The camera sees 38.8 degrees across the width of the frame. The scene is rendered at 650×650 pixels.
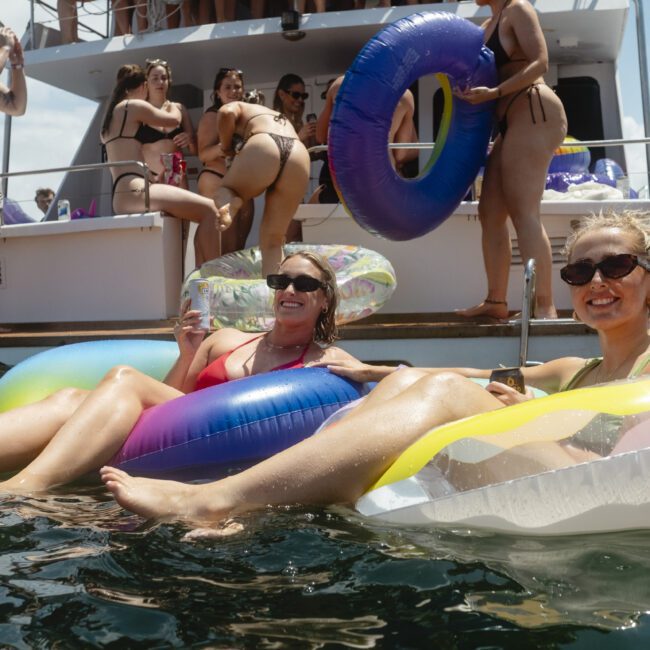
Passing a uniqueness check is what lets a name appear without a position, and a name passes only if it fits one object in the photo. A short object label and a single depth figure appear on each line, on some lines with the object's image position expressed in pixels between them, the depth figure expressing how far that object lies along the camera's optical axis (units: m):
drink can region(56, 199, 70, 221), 7.09
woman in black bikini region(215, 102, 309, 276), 6.15
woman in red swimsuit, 3.19
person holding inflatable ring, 5.20
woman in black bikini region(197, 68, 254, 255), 6.73
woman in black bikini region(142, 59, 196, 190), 7.10
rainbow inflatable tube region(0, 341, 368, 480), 3.24
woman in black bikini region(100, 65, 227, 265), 6.51
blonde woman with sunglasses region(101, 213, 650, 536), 2.60
